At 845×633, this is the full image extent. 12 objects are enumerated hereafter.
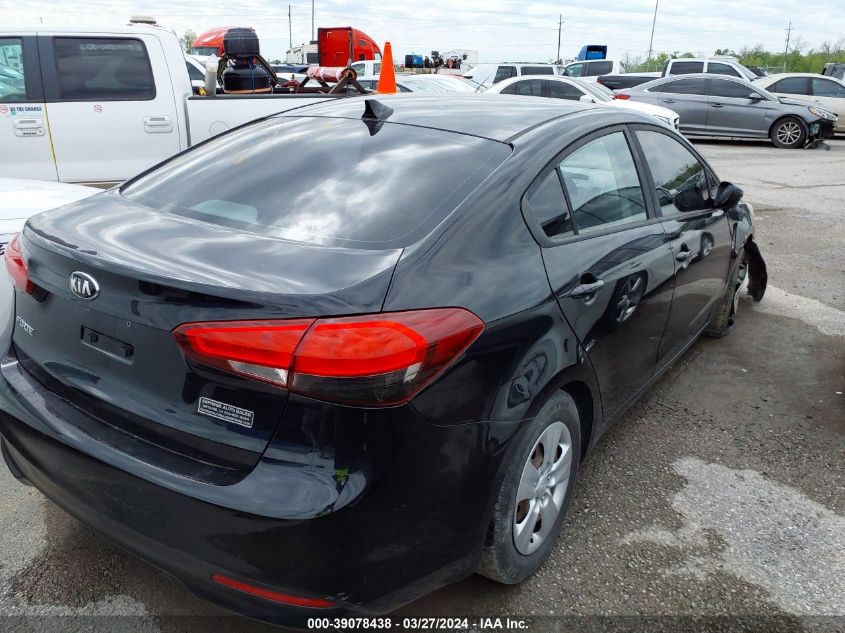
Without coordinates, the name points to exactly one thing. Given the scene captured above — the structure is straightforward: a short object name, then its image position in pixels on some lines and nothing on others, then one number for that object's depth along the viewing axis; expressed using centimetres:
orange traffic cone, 905
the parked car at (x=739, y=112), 1611
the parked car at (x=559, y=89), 1465
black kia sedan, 180
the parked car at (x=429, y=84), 1342
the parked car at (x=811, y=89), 1792
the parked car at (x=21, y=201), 326
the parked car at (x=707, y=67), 1909
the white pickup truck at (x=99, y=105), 616
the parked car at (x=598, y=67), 2602
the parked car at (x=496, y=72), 1945
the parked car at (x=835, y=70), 2342
